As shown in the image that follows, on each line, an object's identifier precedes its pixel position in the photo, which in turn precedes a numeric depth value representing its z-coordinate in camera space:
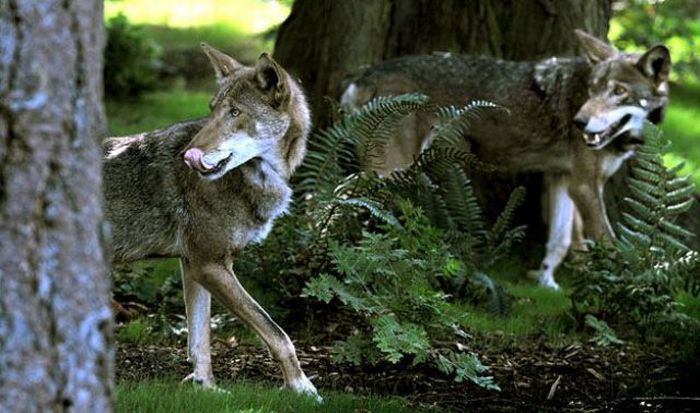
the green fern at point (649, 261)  16.19
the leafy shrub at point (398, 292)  12.98
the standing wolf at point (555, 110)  20.02
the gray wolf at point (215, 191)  13.46
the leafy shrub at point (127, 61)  29.89
